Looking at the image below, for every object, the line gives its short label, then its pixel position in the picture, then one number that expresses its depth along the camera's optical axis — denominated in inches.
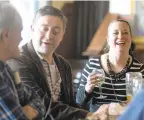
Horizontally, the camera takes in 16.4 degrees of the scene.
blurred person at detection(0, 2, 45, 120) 79.4
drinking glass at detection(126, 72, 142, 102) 97.1
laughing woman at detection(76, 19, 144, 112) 110.0
